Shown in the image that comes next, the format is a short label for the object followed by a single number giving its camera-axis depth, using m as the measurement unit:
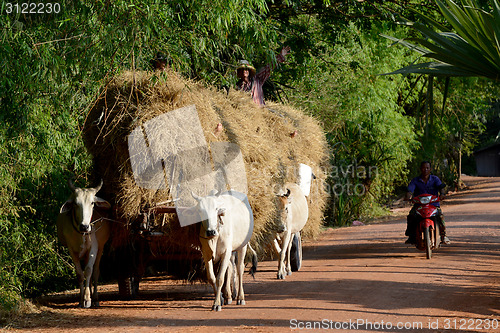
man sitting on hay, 21.95
